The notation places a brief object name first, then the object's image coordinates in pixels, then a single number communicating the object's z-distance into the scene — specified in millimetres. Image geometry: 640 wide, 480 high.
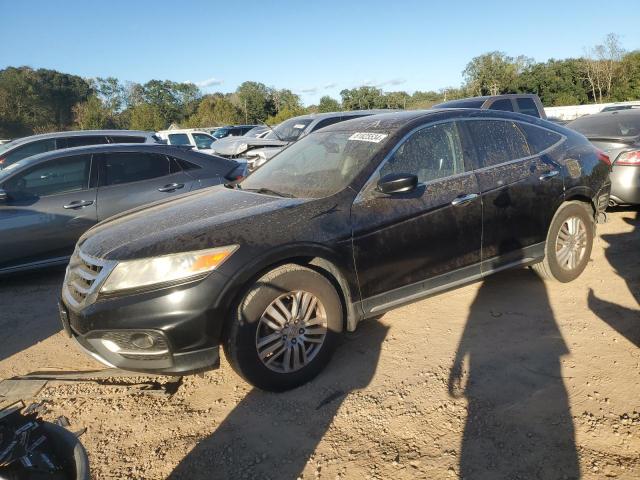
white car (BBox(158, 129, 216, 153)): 18312
